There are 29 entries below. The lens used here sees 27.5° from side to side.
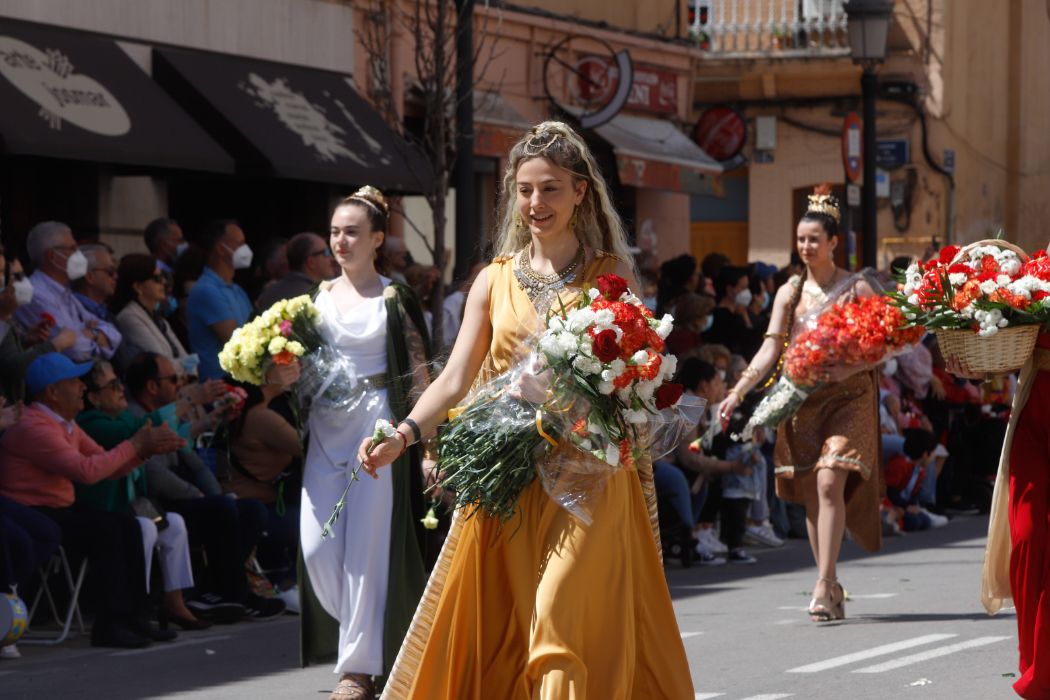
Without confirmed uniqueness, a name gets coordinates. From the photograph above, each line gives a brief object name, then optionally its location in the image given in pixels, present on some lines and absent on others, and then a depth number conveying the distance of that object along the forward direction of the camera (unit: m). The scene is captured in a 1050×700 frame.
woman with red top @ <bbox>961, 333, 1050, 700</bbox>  8.26
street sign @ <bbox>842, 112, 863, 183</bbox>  22.19
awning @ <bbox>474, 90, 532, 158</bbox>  21.69
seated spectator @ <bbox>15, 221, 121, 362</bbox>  11.91
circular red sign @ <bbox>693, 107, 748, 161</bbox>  28.28
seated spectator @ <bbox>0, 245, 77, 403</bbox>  11.05
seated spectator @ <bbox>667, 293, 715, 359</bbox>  16.92
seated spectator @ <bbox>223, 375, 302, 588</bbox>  12.48
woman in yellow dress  6.72
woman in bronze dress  11.55
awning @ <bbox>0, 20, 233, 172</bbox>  15.40
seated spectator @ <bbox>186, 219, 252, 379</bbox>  13.30
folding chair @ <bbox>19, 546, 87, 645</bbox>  11.13
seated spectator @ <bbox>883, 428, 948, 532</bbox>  17.42
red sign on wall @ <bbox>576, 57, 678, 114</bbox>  24.22
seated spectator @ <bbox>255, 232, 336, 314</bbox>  13.49
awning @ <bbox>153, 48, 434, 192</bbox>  17.73
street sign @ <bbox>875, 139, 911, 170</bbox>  28.42
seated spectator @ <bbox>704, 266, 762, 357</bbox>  17.56
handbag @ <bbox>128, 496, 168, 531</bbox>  11.41
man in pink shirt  10.92
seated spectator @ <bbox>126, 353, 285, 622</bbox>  11.87
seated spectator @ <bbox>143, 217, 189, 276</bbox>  14.48
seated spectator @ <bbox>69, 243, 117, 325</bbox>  12.55
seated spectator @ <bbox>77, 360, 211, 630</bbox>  11.34
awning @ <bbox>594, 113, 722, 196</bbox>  24.30
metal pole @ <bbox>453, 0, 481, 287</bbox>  15.05
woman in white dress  9.20
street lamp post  20.75
